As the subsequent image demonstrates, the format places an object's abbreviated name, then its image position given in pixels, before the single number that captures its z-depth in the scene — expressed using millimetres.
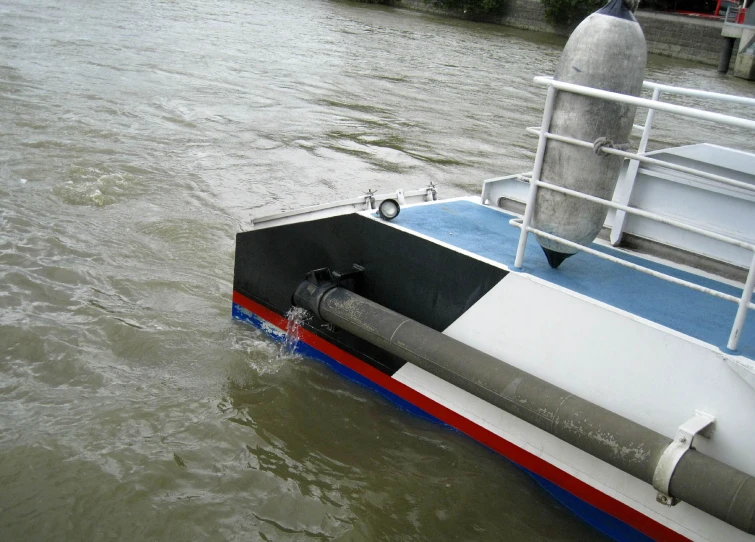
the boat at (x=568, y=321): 3078
